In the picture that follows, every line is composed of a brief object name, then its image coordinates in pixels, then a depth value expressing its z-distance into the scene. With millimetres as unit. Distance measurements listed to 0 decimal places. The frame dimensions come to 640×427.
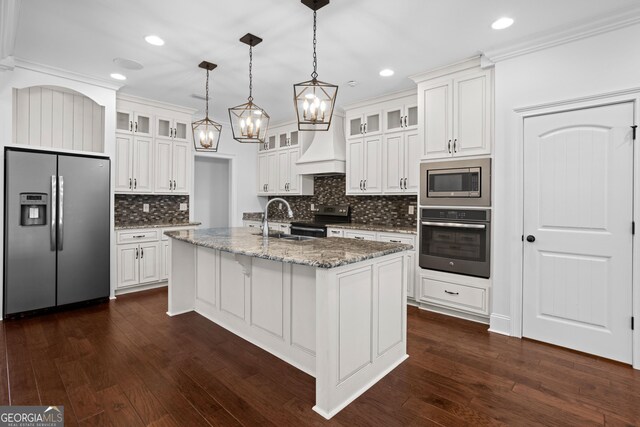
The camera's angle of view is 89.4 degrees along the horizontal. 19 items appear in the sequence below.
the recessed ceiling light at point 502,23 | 2594
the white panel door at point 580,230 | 2549
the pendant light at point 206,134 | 3135
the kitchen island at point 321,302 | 1934
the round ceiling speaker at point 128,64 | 3393
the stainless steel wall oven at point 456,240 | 3271
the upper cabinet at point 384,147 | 4141
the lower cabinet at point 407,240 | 3883
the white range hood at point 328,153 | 4910
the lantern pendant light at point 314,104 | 2115
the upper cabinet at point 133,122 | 4516
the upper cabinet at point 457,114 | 3281
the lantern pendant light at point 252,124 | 2674
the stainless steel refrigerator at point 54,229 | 3408
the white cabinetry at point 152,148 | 4520
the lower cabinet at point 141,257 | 4305
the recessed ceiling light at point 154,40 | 2902
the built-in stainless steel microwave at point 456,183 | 3268
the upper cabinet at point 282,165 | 5738
